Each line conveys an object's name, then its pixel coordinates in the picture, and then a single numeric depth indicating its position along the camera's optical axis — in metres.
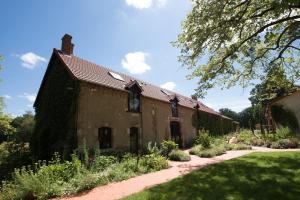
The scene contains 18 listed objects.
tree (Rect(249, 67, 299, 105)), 14.52
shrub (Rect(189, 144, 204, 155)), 18.34
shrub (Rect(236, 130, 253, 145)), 22.73
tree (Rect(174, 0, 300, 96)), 10.97
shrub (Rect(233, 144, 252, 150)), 19.34
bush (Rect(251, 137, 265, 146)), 21.04
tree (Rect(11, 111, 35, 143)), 28.34
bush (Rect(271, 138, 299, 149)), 16.80
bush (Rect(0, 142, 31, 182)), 15.24
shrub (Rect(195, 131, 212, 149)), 19.48
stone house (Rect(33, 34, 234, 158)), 14.58
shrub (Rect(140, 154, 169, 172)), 12.16
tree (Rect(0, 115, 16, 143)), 20.02
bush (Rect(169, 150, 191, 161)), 15.07
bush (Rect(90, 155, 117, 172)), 10.99
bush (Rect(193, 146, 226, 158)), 16.47
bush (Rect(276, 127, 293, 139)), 18.88
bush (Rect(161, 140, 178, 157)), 16.07
